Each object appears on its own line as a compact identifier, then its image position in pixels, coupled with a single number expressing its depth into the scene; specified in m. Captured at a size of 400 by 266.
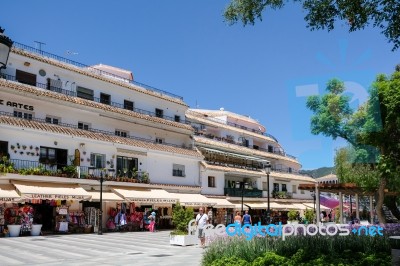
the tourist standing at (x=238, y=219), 22.01
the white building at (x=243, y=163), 49.45
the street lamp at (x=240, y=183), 53.75
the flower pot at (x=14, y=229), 26.50
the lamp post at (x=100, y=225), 28.88
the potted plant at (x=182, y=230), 21.48
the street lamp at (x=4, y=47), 6.75
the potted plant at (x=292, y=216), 46.50
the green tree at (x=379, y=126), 22.27
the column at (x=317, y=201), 26.23
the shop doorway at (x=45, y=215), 31.41
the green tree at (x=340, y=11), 9.62
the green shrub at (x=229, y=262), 9.41
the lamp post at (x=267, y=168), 29.50
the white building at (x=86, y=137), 29.97
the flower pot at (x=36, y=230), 27.47
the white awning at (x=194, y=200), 39.03
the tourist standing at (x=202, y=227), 19.84
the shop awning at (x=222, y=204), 43.78
